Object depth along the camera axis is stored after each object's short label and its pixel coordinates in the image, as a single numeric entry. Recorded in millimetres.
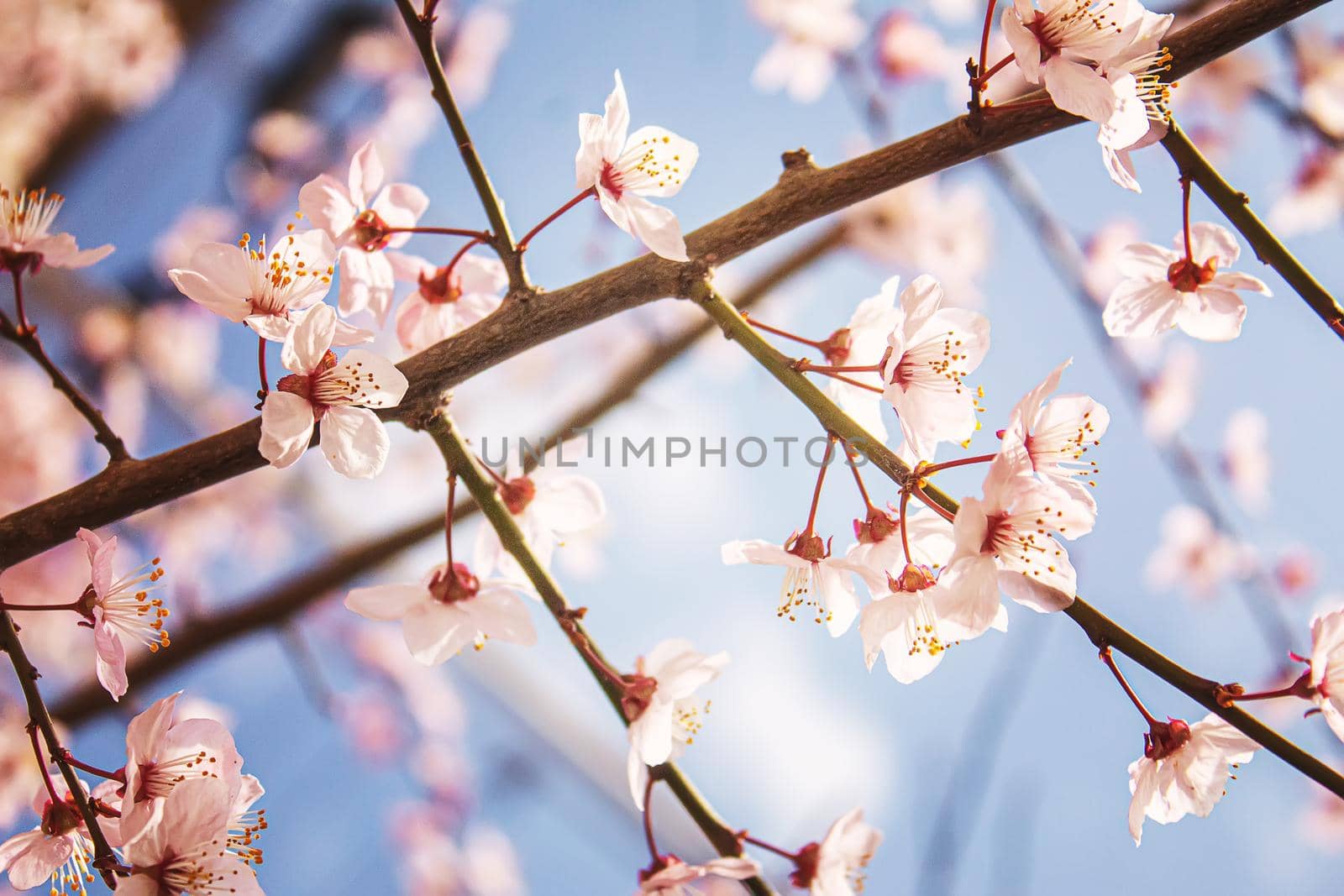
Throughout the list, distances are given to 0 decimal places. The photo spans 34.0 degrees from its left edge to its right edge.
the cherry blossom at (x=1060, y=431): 297
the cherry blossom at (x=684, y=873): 303
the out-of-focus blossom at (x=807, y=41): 1740
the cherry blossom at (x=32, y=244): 316
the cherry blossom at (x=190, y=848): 293
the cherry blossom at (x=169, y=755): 301
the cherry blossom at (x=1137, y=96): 297
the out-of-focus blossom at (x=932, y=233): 1857
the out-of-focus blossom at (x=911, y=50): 1863
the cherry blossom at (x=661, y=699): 307
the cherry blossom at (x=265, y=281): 296
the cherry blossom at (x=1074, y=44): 296
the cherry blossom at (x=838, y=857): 326
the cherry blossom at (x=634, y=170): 301
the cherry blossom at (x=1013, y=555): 287
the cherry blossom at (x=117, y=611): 299
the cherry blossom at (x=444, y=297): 333
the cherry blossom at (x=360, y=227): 324
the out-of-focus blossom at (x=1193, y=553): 2018
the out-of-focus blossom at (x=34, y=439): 1904
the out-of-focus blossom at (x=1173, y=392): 1769
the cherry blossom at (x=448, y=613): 314
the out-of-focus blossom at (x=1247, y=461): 1959
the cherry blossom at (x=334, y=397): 296
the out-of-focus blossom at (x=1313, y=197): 1663
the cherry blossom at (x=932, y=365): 298
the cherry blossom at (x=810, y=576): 305
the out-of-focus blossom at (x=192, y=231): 1967
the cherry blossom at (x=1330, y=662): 299
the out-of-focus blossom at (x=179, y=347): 2011
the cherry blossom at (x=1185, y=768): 301
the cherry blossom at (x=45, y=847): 303
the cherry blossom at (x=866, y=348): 320
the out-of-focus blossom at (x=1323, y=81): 1506
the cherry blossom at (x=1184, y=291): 322
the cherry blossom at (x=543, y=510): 331
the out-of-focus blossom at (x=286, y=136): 1775
